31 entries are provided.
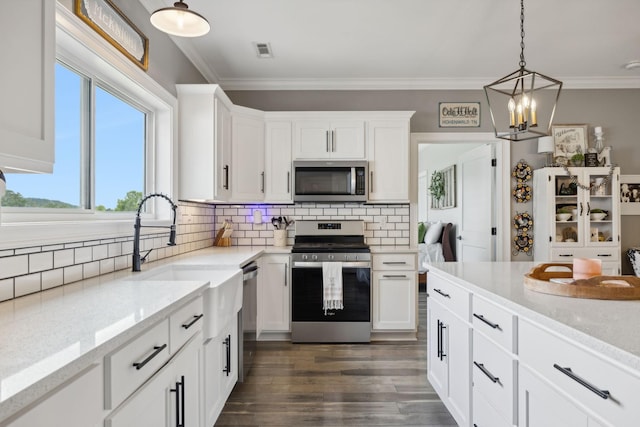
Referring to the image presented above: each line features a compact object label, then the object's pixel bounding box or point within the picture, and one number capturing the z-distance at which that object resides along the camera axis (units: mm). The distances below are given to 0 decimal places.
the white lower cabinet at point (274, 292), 3514
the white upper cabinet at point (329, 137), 3729
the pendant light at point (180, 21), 1751
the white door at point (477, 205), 4172
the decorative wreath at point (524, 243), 3945
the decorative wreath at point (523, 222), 3953
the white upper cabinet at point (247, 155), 3555
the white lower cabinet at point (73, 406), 722
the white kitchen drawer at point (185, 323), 1393
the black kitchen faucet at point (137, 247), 2092
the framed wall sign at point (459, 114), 4035
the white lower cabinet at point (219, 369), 1861
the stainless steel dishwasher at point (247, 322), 2553
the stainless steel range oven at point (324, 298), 3430
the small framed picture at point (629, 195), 3924
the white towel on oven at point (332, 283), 3398
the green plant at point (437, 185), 6574
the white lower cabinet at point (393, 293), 3555
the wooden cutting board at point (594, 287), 1362
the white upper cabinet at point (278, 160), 3766
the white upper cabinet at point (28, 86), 988
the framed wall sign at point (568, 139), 3941
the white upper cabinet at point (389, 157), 3725
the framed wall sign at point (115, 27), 1791
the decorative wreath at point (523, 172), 3965
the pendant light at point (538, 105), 3992
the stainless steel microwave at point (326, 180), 3674
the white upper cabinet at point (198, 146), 3029
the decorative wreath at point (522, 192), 3959
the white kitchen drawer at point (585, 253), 3625
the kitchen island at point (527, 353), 954
